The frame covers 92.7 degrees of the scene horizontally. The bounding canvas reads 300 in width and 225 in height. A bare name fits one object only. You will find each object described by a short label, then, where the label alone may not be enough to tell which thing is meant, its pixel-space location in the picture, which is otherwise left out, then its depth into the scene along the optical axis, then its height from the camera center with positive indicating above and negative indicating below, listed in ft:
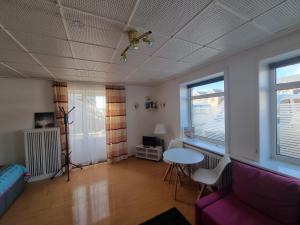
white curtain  12.03 -1.13
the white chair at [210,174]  6.75 -3.46
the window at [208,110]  9.23 -0.08
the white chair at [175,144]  10.44 -2.52
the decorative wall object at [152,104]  14.27 +0.61
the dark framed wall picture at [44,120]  10.84 -0.60
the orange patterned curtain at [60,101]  11.15 +0.84
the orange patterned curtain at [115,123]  13.07 -1.12
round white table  7.67 -2.72
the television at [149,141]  13.67 -3.01
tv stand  13.14 -3.99
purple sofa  4.42 -3.33
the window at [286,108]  5.97 -0.03
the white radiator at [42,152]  9.95 -2.88
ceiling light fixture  4.59 +2.44
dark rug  6.10 -4.81
